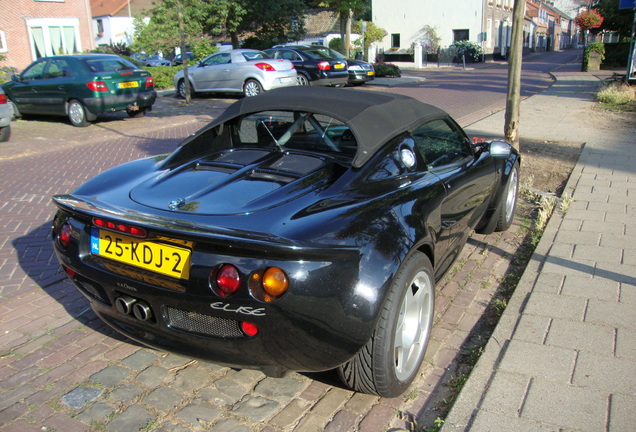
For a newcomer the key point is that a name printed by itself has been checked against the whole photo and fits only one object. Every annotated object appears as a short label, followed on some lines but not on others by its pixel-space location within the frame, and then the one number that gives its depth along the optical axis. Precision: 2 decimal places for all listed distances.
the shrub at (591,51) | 28.02
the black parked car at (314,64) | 18.28
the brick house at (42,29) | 26.15
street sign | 15.58
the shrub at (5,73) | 16.81
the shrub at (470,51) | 41.72
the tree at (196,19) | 28.33
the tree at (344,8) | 26.88
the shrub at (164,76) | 22.33
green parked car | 12.09
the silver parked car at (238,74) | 15.90
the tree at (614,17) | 25.76
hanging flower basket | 26.94
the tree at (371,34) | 42.33
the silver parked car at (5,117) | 10.42
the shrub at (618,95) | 13.77
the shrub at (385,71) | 25.50
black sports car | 2.29
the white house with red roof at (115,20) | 58.78
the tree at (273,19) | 31.08
